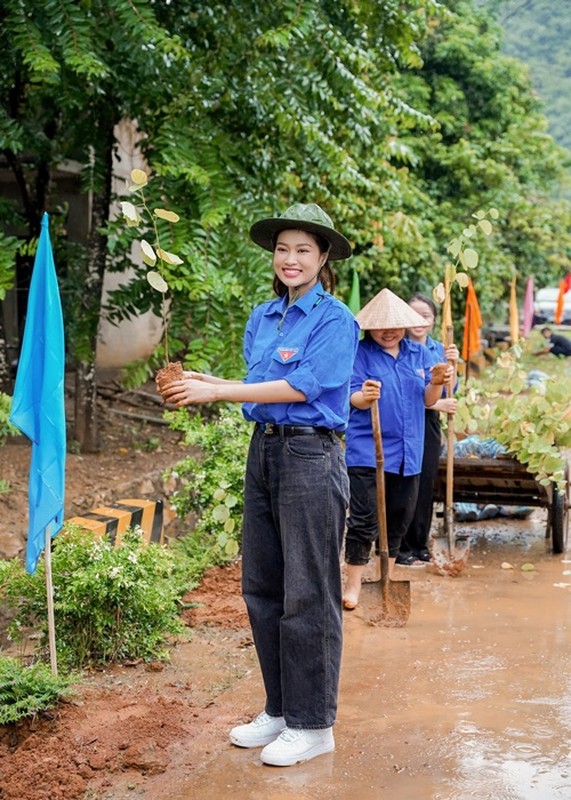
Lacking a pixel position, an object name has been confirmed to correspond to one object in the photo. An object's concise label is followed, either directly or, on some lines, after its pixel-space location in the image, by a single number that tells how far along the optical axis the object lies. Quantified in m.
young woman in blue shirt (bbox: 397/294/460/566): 7.74
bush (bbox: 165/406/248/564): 7.14
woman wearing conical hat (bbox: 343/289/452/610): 6.56
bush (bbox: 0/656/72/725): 4.49
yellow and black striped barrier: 7.31
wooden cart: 8.09
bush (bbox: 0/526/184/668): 5.34
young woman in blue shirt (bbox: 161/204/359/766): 4.18
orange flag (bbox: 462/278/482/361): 9.74
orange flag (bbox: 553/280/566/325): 23.84
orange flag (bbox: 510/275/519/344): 18.87
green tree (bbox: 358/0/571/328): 17.98
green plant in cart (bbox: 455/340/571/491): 7.84
